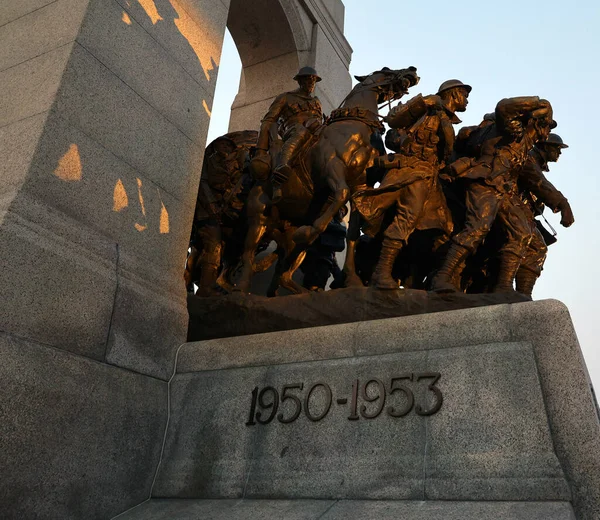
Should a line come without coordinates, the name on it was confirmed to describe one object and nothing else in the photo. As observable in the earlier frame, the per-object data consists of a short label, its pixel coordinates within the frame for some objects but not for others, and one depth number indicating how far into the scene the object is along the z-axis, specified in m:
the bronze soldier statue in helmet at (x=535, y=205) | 7.33
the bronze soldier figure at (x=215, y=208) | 8.13
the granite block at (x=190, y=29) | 6.61
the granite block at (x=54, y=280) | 4.56
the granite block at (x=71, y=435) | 4.33
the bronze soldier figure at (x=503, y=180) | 6.52
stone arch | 11.31
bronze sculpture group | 6.73
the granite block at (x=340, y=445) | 4.27
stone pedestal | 3.87
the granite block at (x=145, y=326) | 5.38
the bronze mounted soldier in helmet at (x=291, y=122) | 7.15
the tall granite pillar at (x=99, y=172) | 4.84
